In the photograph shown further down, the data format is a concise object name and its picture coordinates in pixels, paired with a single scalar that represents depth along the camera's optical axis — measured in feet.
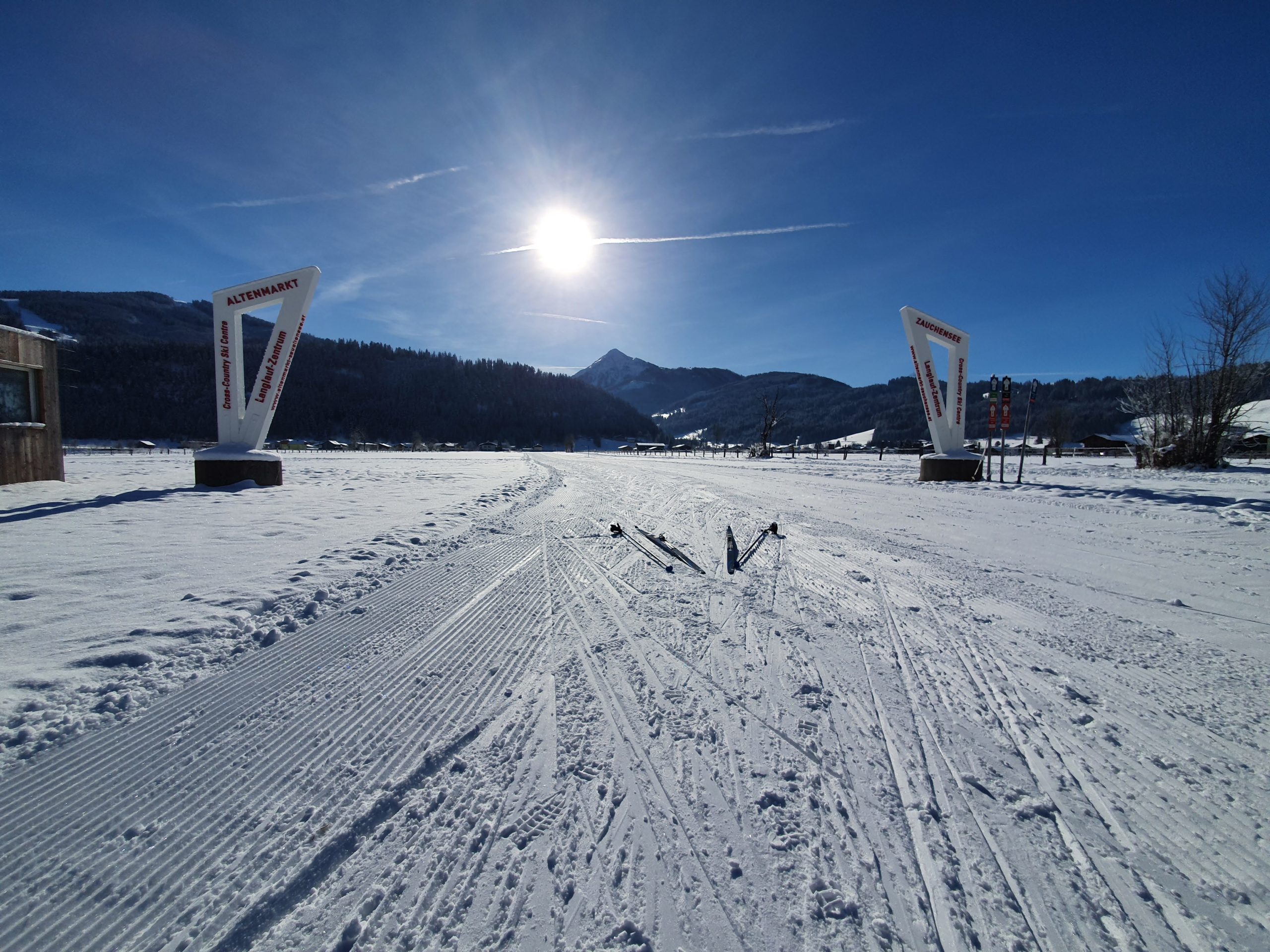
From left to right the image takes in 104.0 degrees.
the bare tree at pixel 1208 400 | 65.41
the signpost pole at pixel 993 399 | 59.41
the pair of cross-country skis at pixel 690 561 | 19.08
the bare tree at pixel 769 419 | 183.52
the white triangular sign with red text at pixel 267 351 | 45.98
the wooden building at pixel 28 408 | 36.91
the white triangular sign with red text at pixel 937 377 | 60.85
